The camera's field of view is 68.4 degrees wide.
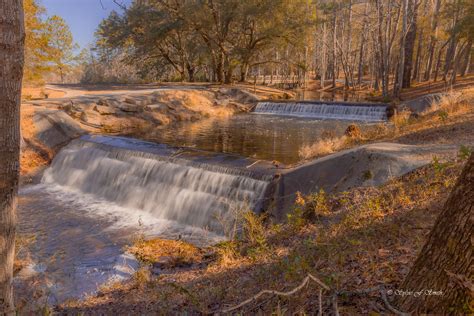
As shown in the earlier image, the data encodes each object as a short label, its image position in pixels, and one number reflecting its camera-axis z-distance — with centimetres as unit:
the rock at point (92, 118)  1955
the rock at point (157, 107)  2305
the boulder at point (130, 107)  2182
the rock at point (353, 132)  1260
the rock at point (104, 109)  2073
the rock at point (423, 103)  1645
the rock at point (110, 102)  2136
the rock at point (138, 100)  2247
